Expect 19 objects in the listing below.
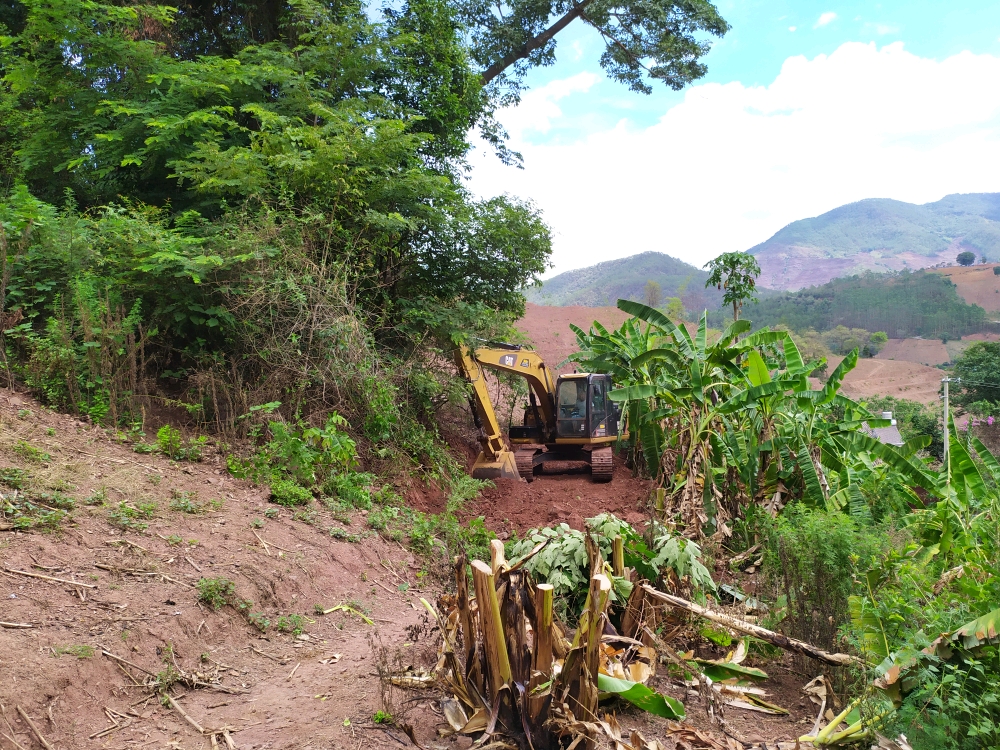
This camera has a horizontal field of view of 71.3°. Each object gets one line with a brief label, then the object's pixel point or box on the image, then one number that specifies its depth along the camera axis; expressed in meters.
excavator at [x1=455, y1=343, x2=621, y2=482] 11.26
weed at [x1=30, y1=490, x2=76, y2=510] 5.13
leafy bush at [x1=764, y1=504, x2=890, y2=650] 4.36
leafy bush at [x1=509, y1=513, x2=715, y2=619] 4.26
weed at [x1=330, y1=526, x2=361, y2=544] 6.77
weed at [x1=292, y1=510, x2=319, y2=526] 6.74
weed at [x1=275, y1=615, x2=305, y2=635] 5.07
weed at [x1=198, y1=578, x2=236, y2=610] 4.78
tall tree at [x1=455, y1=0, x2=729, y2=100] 16.78
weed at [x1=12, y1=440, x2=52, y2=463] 5.77
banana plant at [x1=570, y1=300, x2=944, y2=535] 6.94
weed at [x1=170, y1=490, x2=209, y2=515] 5.90
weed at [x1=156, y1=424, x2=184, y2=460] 7.04
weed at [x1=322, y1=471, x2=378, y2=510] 7.71
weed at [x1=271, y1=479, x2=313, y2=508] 6.91
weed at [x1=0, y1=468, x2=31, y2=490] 5.20
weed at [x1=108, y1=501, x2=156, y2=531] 5.22
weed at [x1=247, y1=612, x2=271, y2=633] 4.95
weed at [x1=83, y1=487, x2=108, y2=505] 5.39
